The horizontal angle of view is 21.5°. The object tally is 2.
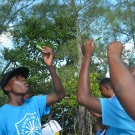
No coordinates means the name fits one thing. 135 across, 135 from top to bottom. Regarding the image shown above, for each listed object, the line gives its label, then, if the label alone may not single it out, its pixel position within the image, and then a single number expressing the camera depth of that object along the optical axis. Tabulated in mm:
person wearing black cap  2760
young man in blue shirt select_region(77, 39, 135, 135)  2018
